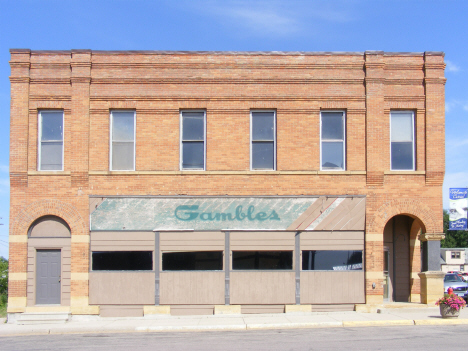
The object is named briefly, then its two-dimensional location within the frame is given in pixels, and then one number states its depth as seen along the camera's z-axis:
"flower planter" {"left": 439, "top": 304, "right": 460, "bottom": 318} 15.97
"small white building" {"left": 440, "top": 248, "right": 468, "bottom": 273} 69.12
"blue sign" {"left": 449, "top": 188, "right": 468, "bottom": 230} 21.22
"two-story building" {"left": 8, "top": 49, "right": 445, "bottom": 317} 17.80
